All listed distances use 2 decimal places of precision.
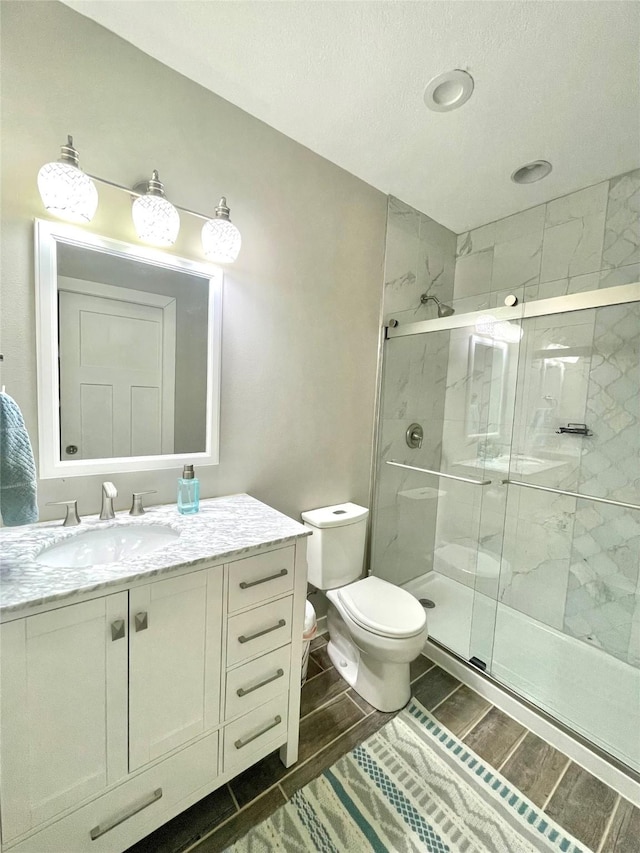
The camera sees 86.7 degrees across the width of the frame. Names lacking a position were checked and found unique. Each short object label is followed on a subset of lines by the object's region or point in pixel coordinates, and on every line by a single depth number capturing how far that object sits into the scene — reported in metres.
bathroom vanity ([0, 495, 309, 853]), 0.77
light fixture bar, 1.14
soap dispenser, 1.30
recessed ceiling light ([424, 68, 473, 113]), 1.26
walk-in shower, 1.71
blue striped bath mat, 1.04
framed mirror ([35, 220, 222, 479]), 1.13
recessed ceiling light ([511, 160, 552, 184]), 1.70
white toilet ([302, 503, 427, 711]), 1.43
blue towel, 0.84
